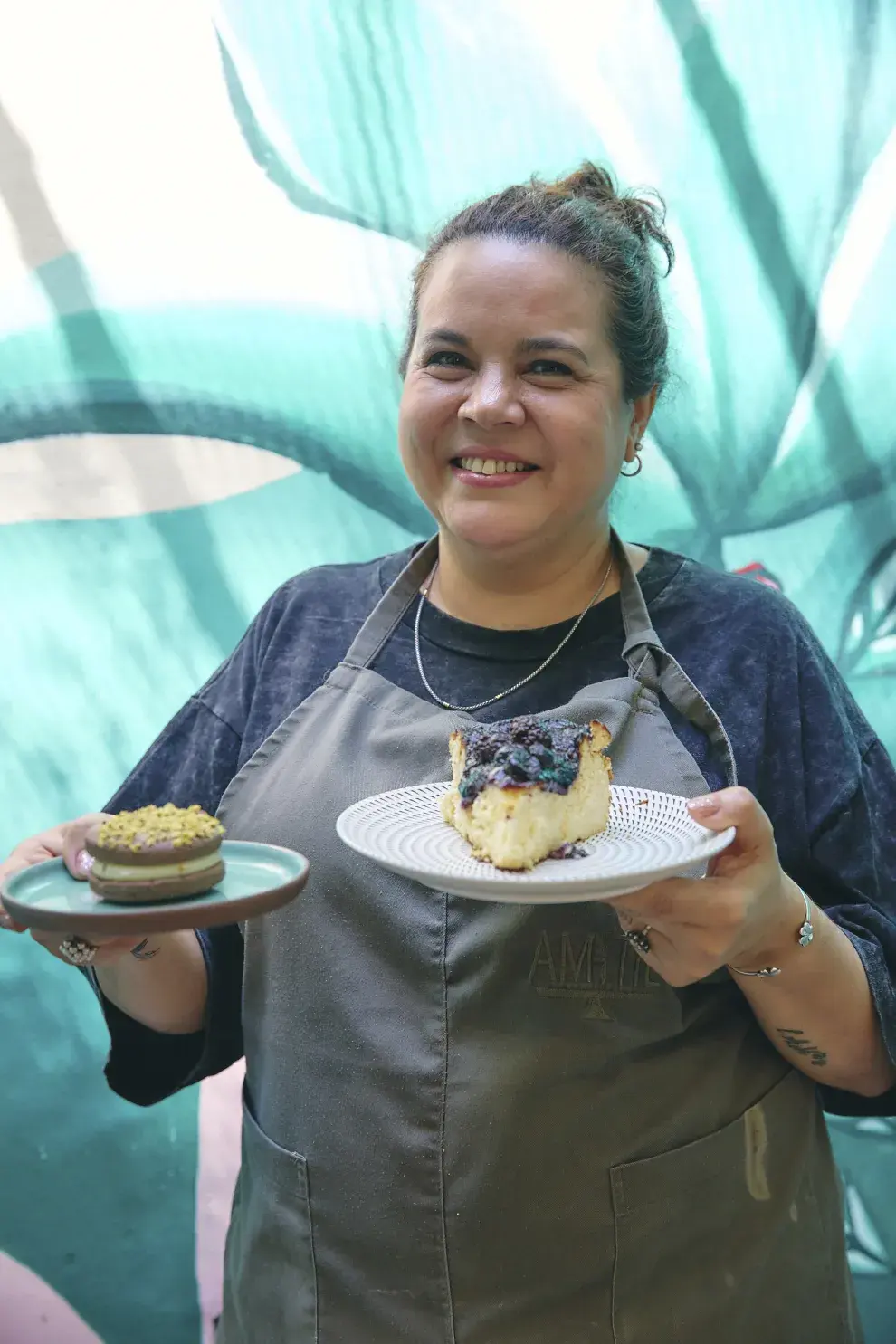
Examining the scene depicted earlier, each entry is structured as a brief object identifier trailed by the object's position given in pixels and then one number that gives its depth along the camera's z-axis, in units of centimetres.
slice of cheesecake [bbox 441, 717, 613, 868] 131
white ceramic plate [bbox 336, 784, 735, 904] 107
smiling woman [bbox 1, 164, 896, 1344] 147
